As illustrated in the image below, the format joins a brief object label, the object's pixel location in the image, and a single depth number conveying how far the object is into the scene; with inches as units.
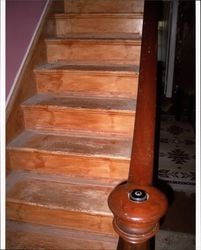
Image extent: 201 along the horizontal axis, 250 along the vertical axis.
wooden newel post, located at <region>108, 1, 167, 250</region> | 24.1
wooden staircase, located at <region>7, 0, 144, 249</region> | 57.9
